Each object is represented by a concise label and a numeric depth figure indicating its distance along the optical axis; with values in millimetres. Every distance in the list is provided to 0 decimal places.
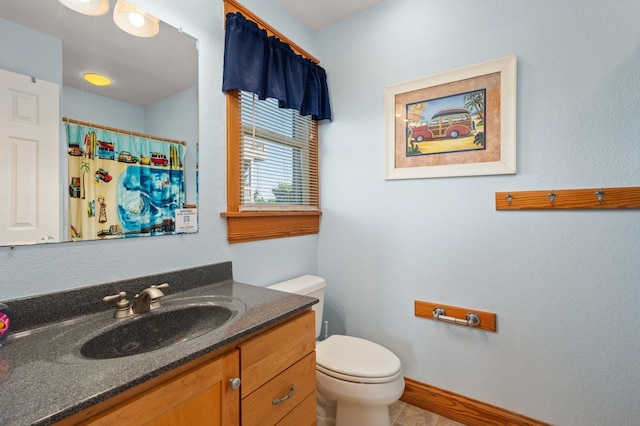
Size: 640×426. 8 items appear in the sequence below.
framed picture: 1492
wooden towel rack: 1256
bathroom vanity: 583
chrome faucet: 1007
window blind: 1639
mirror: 890
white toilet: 1316
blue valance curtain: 1493
